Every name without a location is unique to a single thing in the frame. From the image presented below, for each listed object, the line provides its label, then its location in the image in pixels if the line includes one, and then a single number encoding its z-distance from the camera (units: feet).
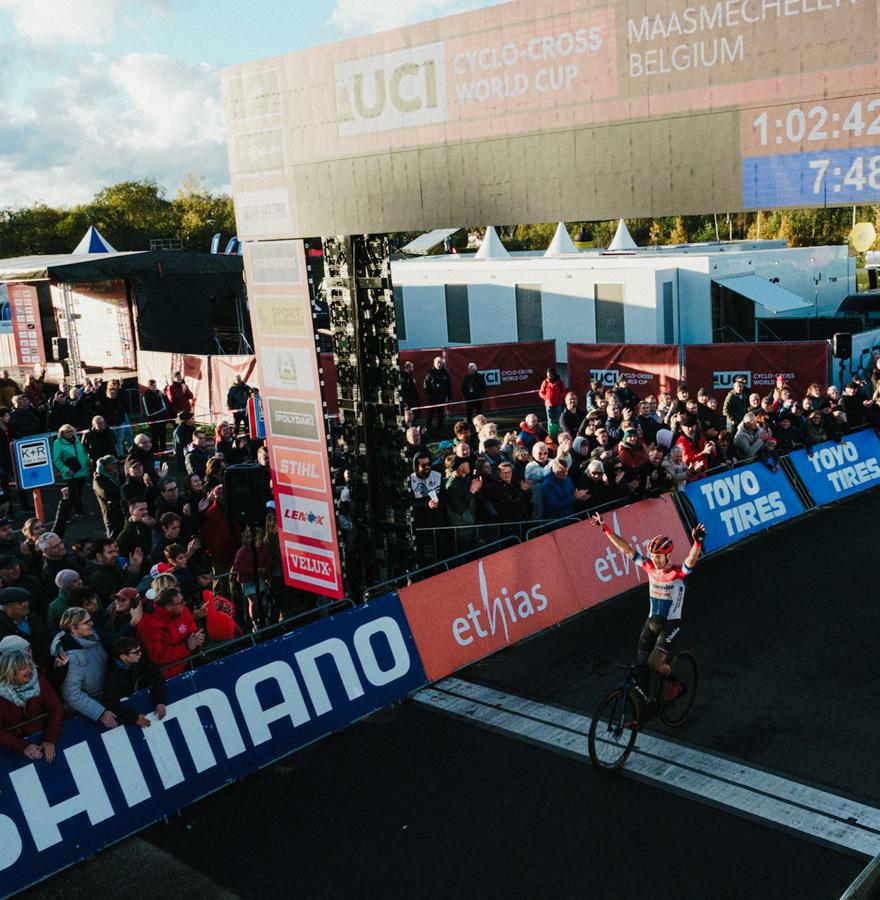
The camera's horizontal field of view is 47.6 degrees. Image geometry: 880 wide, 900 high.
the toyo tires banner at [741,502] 47.78
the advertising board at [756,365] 76.54
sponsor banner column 36.04
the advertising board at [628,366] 80.74
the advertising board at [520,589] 35.01
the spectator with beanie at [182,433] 58.39
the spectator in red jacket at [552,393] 76.02
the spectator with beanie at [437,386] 82.53
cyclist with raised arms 29.45
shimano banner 24.81
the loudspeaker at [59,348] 97.91
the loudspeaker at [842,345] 75.66
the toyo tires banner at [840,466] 54.70
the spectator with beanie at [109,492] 45.83
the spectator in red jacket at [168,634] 28.53
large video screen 27.99
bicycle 27.73
